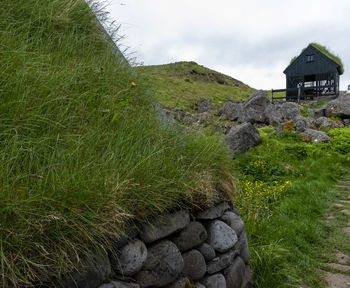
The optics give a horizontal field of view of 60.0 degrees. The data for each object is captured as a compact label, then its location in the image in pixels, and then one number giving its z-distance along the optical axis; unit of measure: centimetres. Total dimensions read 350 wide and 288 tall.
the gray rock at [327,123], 1474
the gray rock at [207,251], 287
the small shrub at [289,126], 1339
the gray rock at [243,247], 346
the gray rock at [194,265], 264
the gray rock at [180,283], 247
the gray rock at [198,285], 270
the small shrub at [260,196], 553
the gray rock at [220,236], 300
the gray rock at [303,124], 1326
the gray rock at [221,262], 292
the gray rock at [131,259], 204
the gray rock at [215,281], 283
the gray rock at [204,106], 2456
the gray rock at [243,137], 1045
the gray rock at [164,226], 228
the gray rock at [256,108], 1763
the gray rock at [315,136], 1169
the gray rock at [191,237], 260
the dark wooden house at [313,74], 3428
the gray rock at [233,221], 338
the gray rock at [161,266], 223
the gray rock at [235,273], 310
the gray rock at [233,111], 1781
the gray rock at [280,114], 1647
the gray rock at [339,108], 1705
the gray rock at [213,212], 299
